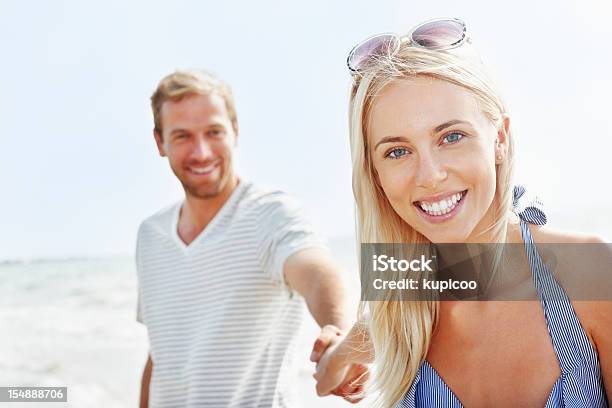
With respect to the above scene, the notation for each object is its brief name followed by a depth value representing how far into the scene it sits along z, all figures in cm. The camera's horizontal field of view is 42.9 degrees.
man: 316
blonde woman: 190
